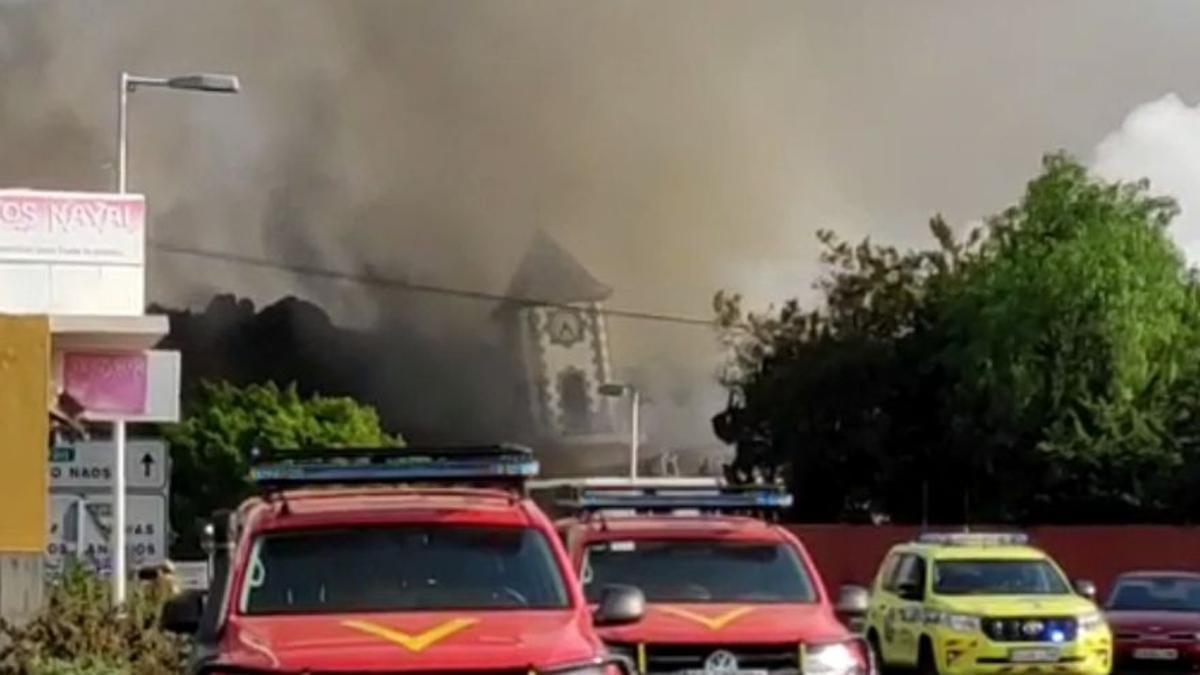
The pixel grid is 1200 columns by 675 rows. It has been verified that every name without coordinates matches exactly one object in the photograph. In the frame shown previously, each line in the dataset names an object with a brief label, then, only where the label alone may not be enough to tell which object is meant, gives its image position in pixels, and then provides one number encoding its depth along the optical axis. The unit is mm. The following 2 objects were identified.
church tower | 108688
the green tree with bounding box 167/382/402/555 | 81188
